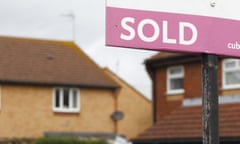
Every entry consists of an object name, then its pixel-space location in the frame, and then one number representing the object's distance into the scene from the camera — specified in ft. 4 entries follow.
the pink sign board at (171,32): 15.47
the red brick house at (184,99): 85.10
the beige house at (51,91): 128.47
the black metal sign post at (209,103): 15.70
